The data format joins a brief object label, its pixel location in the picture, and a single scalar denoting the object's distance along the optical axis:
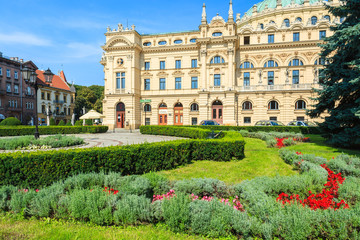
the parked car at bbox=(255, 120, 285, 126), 25.68
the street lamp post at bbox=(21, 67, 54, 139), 12.97
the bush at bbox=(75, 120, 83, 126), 27.68
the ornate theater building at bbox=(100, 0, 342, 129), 33.09
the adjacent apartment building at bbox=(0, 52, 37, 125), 42.84
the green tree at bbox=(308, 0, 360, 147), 10.98
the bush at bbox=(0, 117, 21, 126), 23.16
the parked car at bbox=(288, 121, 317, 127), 25.85
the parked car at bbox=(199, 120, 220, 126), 28.29
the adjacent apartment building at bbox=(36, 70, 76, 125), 50.88
